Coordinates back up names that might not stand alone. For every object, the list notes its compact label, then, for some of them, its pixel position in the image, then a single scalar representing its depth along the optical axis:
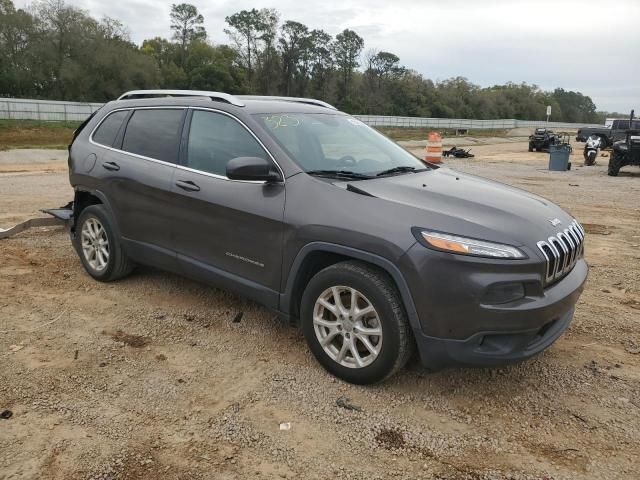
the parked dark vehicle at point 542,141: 28.35
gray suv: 2.92
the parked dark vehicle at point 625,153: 15.81
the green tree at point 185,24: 81.75
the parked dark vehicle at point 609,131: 26.50
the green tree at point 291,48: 83.06
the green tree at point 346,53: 91.44
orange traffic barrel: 15.17
